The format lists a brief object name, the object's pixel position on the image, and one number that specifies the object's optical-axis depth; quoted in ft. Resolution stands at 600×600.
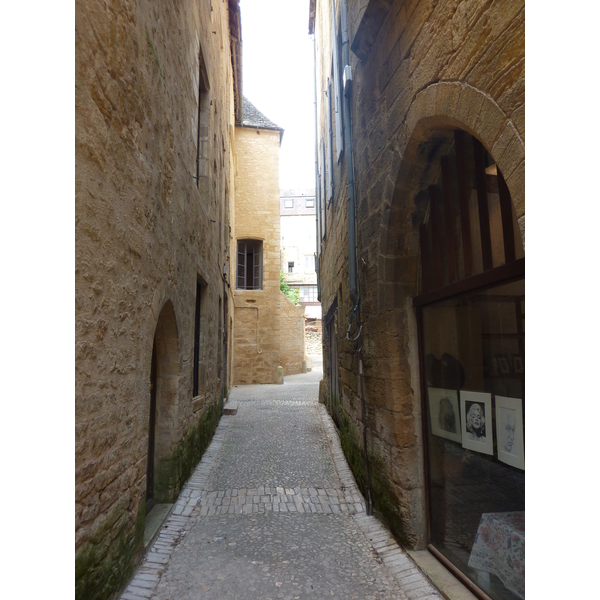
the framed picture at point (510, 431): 7.68
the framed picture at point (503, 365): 8.12
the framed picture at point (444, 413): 9.82
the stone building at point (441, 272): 7.13
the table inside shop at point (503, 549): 7.47
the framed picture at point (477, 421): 8.66
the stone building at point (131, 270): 7.35
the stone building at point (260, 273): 51.06
